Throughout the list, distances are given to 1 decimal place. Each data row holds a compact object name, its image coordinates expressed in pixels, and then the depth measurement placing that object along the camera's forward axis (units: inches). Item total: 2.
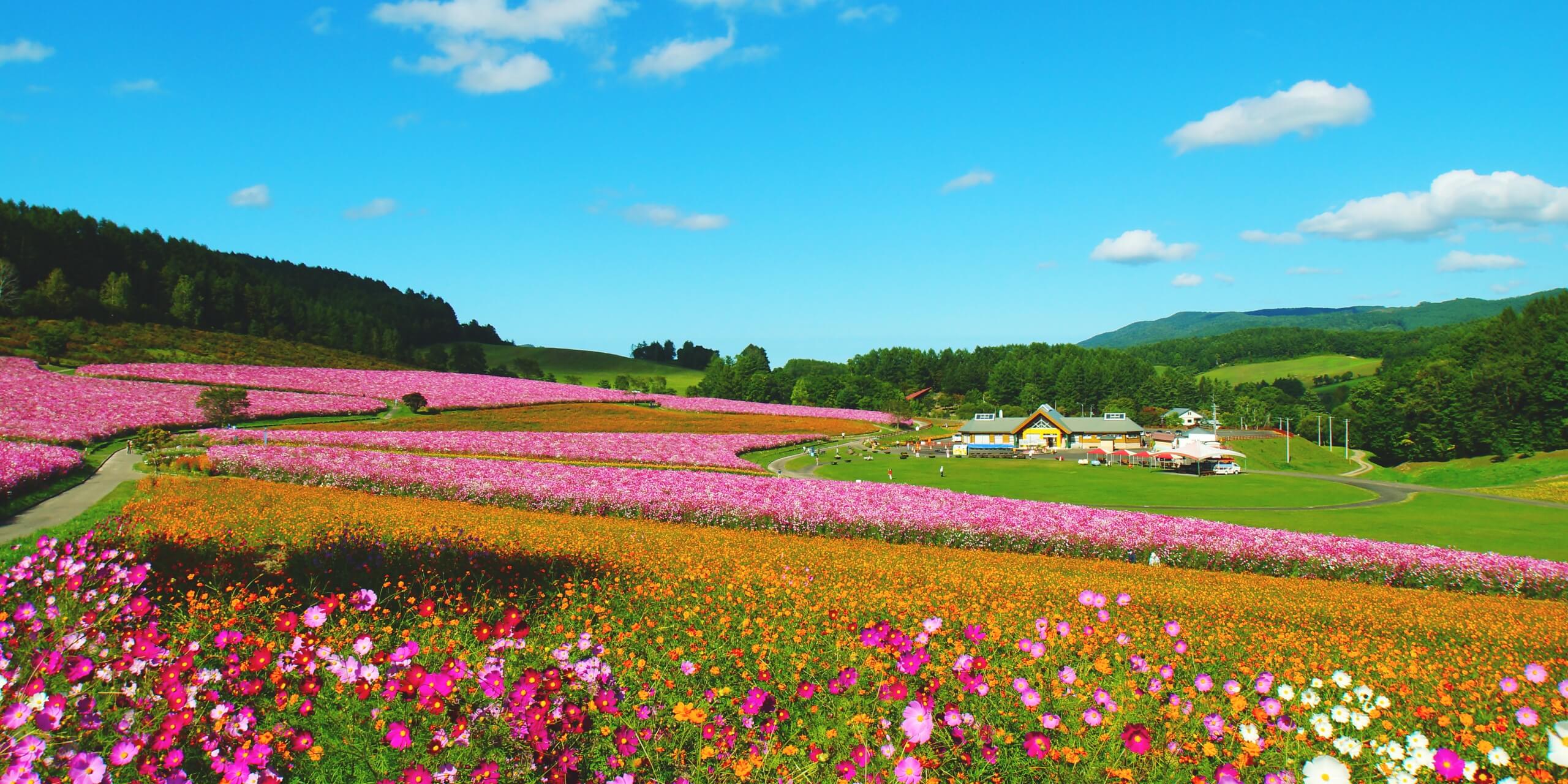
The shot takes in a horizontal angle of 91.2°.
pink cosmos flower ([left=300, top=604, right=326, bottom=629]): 189.9
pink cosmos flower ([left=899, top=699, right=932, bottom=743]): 148.5
